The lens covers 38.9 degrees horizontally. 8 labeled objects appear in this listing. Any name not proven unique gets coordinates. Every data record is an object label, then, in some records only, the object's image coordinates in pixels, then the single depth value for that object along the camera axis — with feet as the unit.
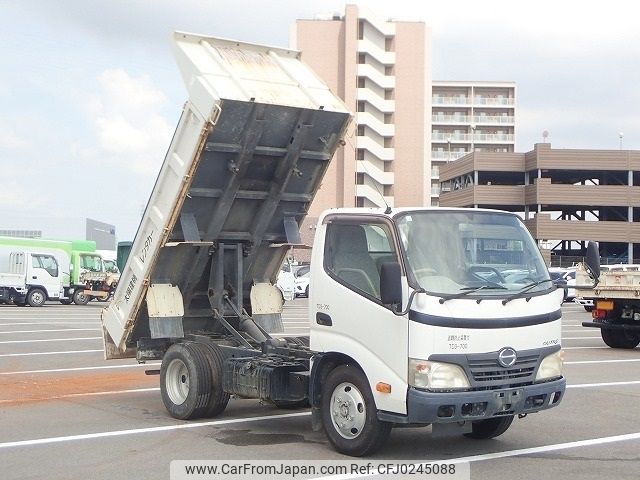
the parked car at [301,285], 143.33
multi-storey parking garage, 240.94
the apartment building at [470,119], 379.96
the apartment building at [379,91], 274.98
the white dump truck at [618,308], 60.80
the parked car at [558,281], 27.78
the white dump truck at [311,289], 24.97
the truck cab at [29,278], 122.62
